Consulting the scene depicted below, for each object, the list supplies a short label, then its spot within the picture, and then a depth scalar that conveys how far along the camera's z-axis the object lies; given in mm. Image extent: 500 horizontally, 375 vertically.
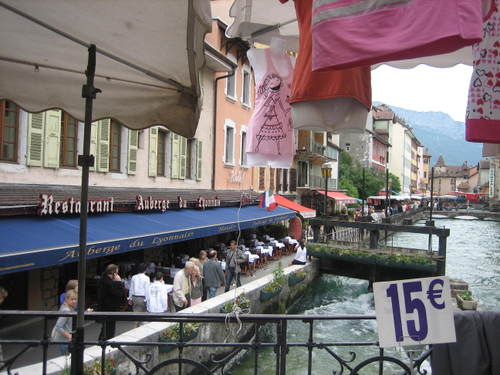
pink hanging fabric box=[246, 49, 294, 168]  3701
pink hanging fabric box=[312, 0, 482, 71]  1479
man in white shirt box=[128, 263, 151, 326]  8570
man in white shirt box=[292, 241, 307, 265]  16516
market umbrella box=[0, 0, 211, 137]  2457
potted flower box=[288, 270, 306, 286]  14791
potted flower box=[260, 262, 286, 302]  12259
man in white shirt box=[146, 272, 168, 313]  8430
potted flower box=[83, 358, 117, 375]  5686
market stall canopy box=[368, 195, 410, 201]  48812
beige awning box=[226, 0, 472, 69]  3578
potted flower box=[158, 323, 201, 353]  7438
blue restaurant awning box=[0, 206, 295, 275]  7047
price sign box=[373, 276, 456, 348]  2635
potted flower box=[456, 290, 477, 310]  11023
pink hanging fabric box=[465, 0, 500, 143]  2371
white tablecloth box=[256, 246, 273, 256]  16969
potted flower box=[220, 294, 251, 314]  9570
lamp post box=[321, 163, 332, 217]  20266
